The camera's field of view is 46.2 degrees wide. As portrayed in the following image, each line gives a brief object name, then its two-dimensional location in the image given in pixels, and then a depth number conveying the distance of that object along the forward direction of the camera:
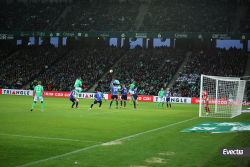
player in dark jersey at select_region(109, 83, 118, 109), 23.77
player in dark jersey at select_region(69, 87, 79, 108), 22.64
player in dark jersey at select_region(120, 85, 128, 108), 25.22
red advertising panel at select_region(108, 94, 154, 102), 39.84
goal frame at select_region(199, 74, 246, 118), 20.98
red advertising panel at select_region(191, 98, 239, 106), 23.71
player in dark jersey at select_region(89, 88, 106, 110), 21.31
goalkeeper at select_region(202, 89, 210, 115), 21.28
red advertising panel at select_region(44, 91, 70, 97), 43.58
